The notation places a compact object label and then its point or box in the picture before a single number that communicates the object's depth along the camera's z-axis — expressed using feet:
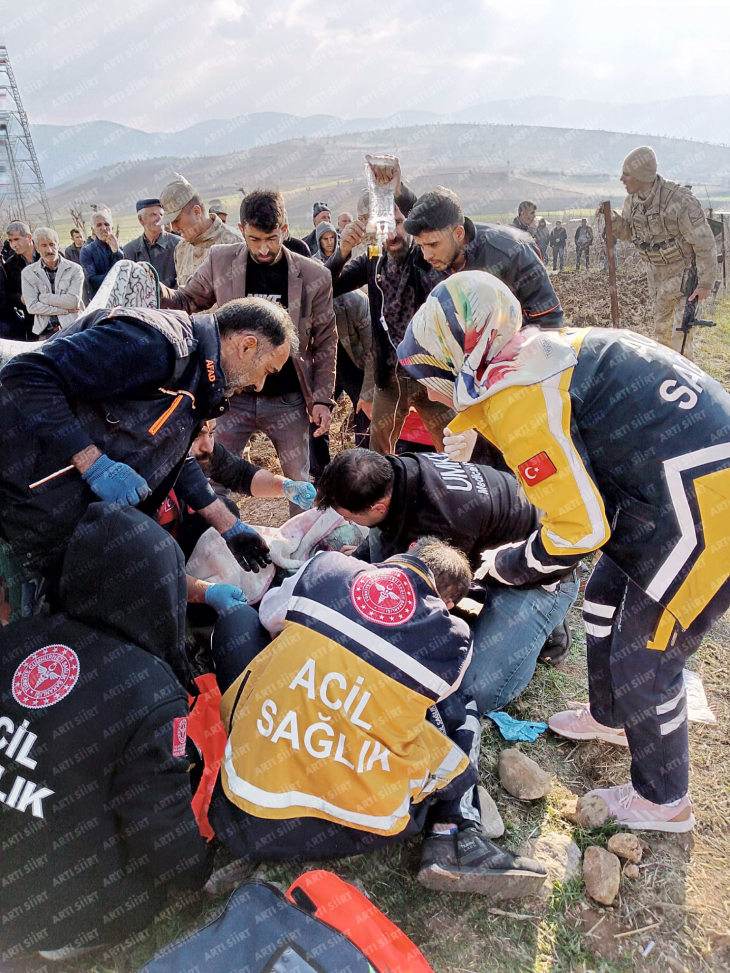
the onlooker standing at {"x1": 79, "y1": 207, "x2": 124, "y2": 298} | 17.52
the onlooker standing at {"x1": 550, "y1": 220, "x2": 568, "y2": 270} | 61.46
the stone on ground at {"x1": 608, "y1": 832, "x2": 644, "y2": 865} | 6.26
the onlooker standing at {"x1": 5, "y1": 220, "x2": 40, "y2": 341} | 19.72
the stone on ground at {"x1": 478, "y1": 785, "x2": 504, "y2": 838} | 6.47
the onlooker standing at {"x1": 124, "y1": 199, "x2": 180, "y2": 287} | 16.47
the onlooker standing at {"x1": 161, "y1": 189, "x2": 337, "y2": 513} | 10.95
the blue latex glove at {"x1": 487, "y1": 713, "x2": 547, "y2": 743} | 7.81
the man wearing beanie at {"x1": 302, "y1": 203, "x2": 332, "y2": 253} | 22.13
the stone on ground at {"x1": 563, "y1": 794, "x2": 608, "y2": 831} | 6.68
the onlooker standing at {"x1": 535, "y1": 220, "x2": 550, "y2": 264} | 51.29
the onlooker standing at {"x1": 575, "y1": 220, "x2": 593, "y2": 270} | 63.10
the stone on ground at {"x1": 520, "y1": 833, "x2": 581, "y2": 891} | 6.22
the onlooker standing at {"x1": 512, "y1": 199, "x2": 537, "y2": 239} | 34.73
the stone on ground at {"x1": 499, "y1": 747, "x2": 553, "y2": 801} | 6.94
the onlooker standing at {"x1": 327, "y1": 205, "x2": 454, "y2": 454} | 11.78
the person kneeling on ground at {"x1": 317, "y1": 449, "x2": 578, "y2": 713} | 7.63
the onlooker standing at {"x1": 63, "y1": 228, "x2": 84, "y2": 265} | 27.50
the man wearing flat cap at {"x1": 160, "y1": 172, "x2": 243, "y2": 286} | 12.87
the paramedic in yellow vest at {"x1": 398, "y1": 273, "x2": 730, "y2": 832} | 5.39
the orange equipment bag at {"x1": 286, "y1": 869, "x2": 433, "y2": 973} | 4.66
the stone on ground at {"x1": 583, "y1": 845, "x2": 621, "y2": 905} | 5.98
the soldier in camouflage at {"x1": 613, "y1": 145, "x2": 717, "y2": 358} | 17.84
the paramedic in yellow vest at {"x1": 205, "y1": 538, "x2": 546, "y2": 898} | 5.32
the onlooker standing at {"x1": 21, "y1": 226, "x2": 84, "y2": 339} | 18.75
